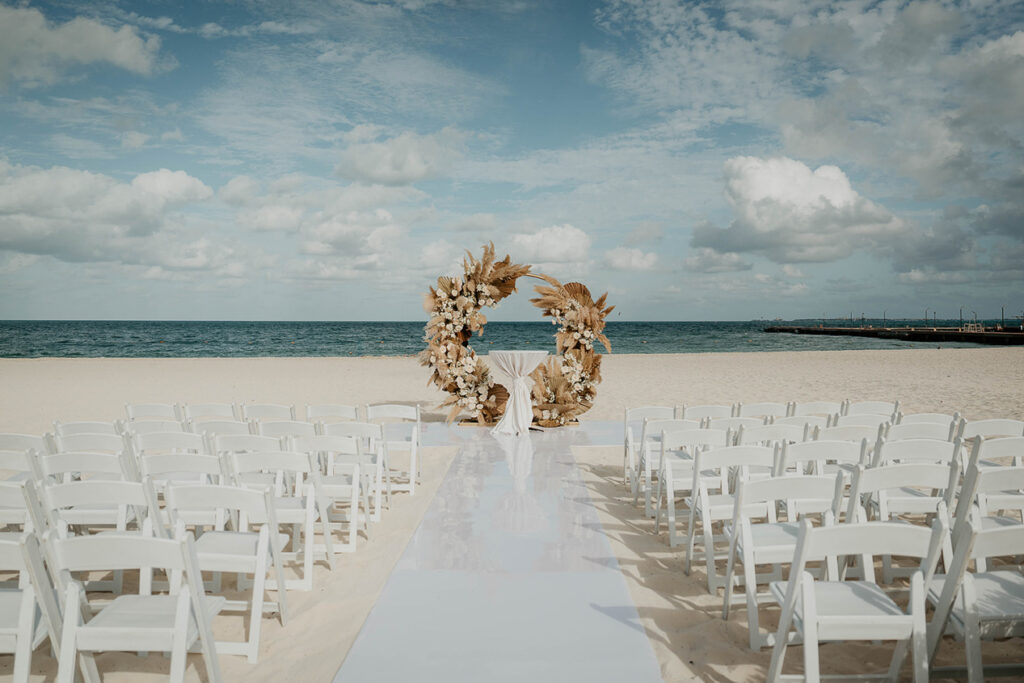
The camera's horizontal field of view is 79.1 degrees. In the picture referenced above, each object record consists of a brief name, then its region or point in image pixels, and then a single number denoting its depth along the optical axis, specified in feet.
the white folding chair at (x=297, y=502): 13.20
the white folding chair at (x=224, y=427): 17.92
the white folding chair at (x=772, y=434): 16.05
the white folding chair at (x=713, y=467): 13.17
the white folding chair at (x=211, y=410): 22.43
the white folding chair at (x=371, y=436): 18.01
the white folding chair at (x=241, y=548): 10.64
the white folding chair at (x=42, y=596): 7.97
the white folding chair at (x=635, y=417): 21.85
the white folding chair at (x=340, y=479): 15.65
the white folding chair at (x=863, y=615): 8.04
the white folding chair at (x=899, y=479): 10.70
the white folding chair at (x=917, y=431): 16.93
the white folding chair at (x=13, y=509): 11.08
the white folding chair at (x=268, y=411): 21.64
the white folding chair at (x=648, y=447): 18.39
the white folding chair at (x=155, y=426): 19.48
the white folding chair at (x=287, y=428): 17.35
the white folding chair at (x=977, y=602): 8.25
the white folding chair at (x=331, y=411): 20.88
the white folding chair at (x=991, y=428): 17.20
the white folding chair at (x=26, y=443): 16.14
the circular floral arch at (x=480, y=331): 34.19
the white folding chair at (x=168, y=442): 15.05
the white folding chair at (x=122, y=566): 8.05
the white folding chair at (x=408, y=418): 21.85
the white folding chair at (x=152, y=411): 22.25
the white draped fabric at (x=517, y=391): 32.53
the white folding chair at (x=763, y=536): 10.50
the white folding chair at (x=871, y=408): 22.79
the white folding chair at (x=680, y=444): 15.21
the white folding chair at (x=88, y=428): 18.53
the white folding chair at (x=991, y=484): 10.96
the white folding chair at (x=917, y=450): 14.01
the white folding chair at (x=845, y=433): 16.89
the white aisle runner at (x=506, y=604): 10.24
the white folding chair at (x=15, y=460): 13.85
